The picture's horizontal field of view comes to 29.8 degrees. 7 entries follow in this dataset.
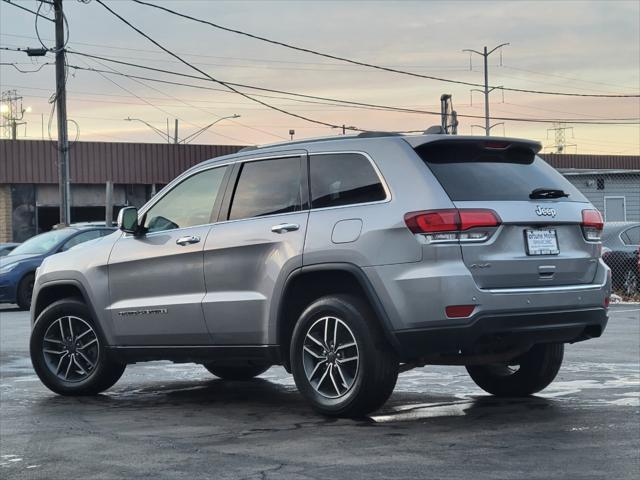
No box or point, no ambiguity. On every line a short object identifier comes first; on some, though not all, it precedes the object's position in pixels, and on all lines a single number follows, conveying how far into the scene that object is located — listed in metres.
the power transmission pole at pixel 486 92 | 66.50
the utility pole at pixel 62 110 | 30.94
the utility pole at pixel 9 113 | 90.00
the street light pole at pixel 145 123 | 52.00
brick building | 45.22
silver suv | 7.56
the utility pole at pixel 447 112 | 38.84
